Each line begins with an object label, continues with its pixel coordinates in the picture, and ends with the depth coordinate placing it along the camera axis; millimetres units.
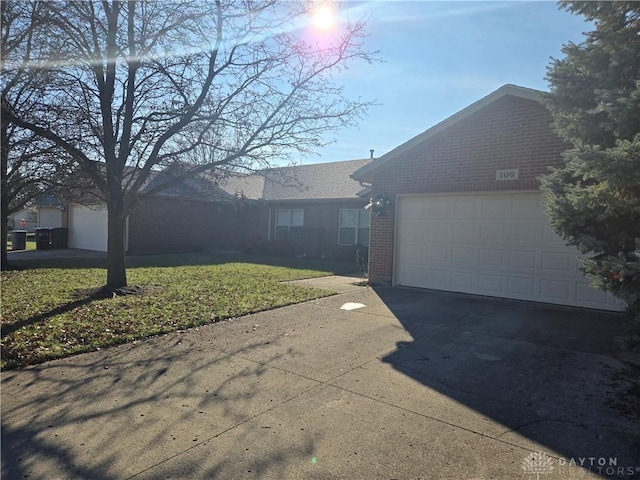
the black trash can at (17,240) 21719
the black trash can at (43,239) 21609
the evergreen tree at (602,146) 4250
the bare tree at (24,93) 7262
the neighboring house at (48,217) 29562
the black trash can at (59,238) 21891
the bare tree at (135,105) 8164
